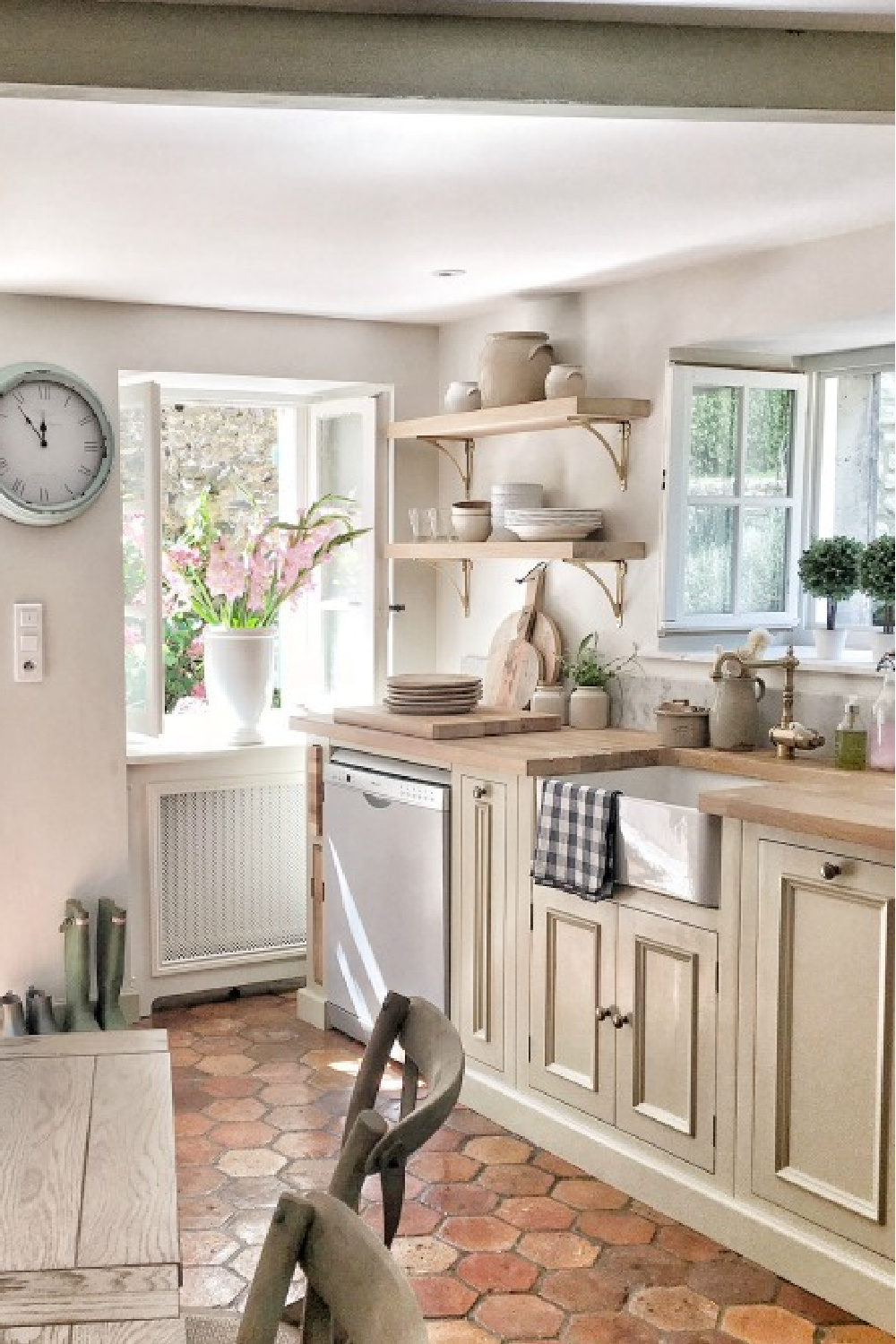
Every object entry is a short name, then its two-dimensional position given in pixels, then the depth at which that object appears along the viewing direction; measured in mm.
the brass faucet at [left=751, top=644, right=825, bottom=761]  3938
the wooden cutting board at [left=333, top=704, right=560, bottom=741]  4441
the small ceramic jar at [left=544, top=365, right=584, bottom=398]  4516
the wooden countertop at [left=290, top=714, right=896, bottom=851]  3086
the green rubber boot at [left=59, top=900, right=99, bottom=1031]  4742
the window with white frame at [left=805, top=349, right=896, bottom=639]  4312
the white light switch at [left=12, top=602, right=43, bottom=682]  4848
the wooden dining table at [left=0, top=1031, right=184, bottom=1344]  1662
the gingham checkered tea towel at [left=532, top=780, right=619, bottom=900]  3684
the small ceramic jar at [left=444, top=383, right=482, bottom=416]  4926
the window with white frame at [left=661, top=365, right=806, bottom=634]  4477
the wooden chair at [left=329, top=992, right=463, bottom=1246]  1795
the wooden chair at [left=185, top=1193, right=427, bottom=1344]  1297
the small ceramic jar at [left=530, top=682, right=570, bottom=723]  4762
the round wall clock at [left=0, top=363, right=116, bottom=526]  4781
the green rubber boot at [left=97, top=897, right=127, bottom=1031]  4793
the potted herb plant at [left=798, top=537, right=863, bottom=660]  4121
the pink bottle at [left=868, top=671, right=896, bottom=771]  3730
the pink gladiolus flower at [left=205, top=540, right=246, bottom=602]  5316
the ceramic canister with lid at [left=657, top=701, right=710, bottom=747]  4227
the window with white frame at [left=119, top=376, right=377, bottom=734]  5441
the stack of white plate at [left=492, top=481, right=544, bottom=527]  4930
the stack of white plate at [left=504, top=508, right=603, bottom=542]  4641
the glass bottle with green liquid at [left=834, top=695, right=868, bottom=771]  3791
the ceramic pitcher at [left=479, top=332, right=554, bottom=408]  4750
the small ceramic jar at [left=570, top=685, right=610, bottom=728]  4648
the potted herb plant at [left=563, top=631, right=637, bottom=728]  4652
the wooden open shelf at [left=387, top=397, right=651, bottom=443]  4406
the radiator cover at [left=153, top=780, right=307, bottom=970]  5234
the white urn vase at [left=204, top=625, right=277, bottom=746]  5316
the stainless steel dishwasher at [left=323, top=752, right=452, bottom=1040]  4355
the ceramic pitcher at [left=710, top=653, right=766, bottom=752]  4125
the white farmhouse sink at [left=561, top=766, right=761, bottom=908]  3406
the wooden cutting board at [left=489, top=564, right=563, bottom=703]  4926
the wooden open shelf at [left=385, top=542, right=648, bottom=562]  4477
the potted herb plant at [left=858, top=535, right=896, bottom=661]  3926
